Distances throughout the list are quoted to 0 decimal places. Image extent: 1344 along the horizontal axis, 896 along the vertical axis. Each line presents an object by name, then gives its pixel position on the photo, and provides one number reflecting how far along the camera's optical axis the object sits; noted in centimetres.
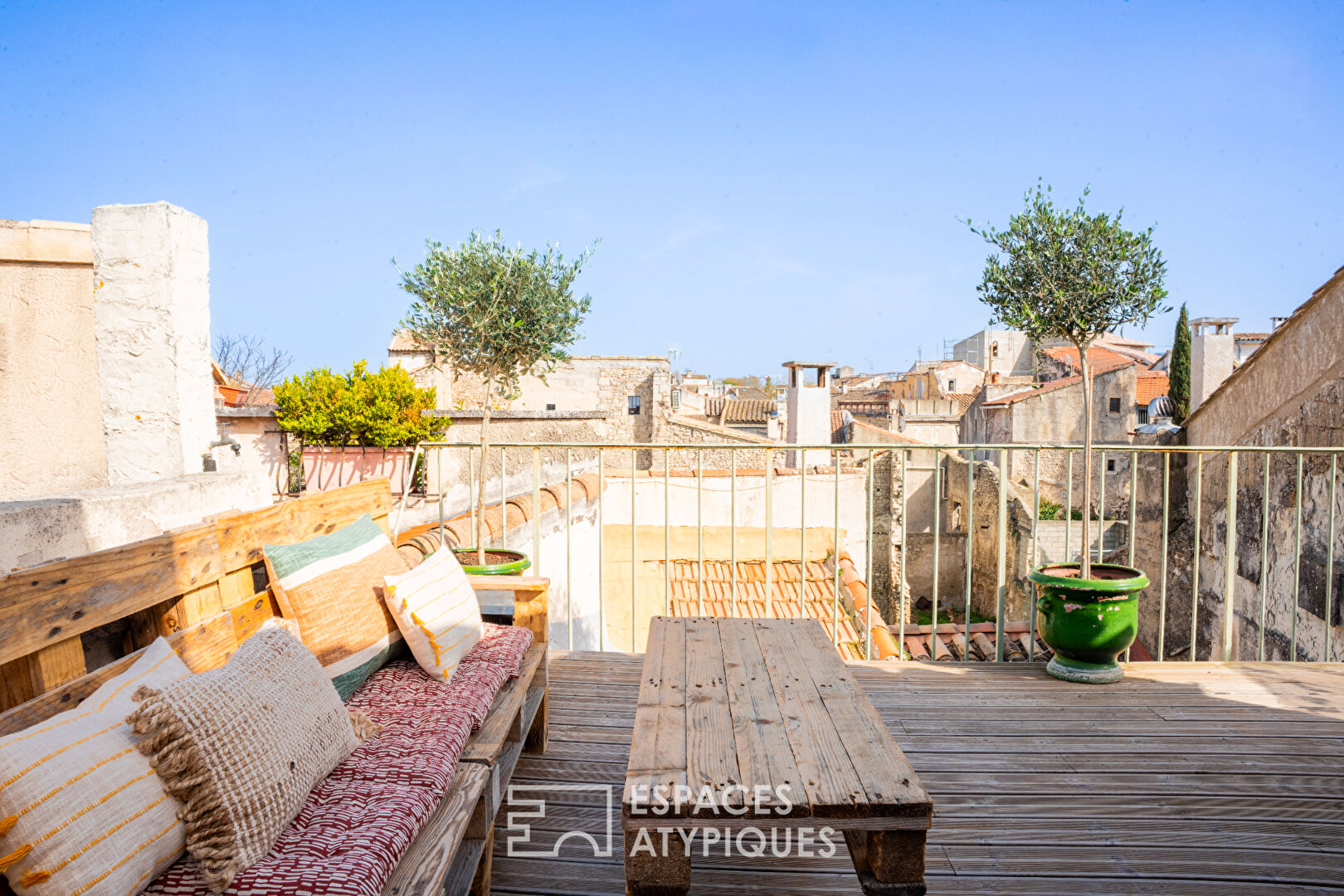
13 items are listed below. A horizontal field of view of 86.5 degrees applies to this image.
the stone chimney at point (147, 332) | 243
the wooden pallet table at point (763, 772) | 127
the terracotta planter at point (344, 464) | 816
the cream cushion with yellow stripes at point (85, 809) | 92
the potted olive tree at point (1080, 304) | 307
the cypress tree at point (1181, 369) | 1983
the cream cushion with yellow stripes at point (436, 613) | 205
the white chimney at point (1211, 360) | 1116
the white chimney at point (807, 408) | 1684
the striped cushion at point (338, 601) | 190
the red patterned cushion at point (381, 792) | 110
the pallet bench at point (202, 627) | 119
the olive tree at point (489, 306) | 443
